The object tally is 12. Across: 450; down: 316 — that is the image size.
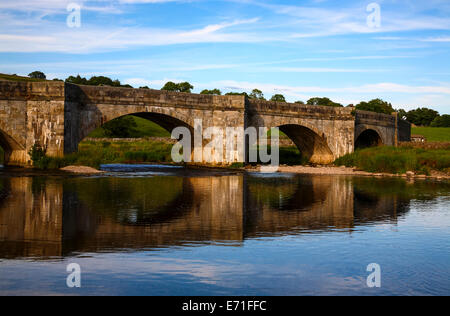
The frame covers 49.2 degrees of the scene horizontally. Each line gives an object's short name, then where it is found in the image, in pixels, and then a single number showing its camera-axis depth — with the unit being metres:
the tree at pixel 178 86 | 106.79
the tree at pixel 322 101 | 119.19
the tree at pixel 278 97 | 113.09
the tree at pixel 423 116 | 149.50
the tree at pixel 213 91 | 108.69
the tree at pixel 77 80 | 97.81
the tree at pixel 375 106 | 108.44
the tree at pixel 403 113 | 158.21
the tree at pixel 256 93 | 115.38
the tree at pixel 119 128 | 77.69
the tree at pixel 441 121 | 132.50
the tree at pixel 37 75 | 114.74
